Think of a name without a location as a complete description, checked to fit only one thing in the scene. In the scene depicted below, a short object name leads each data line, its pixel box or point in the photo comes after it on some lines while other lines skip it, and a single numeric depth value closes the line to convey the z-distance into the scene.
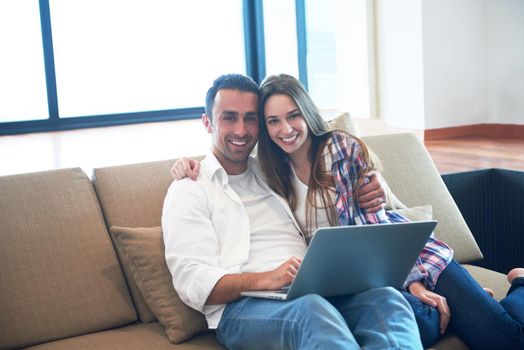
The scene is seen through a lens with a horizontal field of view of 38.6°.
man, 1.66
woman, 1.90
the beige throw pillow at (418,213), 2.30
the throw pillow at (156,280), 1.86
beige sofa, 1.86
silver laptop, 1.63
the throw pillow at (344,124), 2.45
